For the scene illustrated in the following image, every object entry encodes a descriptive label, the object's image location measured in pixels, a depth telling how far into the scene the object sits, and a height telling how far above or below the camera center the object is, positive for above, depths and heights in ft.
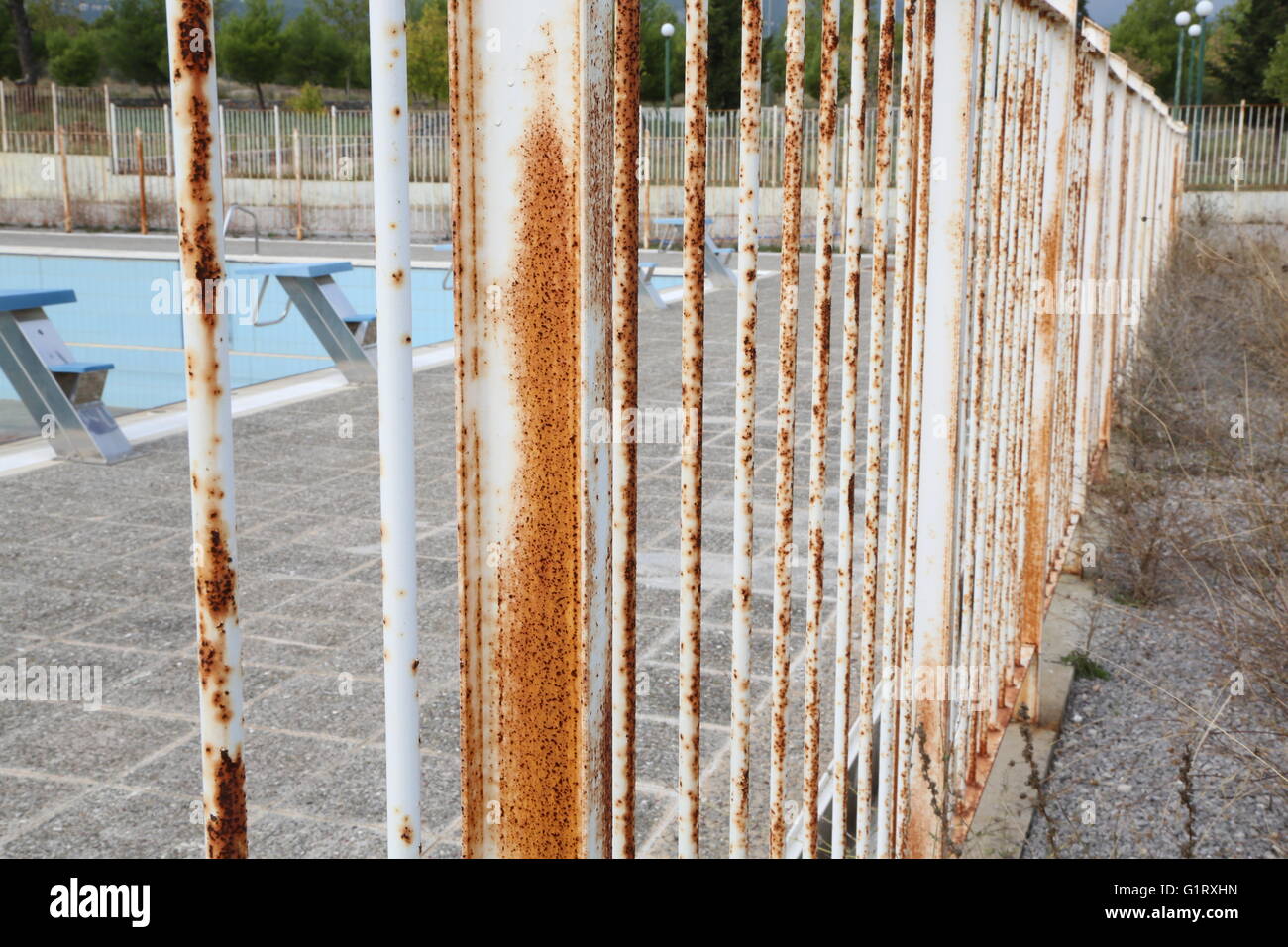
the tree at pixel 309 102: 154.61 +12.25
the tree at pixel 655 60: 177.39 +19.32
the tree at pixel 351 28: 206.69 +28.98
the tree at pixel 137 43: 197.06 +24.35
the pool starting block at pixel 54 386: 22.88 -2.96
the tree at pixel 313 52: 205.26 +23.75
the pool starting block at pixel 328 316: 31.68 -2.48
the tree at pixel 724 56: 160.97 +18.33
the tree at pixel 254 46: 190.90 +22.87
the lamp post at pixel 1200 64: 92.73 +9.88
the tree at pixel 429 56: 166.91 +18.95
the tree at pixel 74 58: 183.21 +20.39
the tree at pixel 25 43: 178.29 +22.03
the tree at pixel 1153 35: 187.01 +25.37
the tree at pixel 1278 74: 146.82 +13.95
